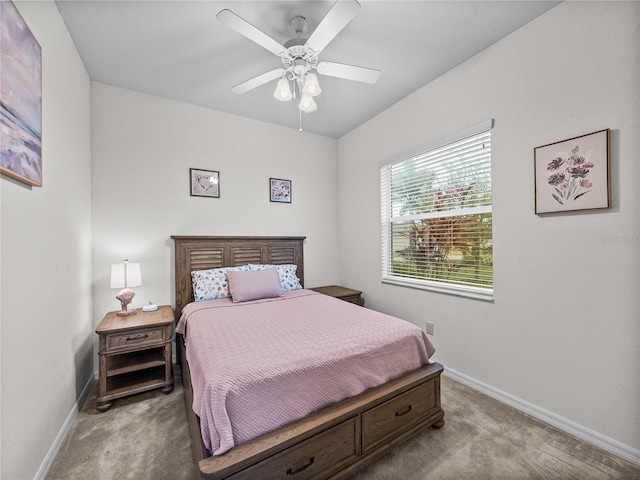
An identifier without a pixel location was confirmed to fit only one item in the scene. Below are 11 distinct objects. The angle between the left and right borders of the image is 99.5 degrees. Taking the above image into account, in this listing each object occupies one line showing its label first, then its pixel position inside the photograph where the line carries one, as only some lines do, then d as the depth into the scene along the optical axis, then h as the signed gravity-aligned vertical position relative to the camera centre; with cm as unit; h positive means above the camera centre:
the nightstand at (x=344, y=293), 322 -66
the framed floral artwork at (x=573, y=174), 159 +40
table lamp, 233 -33
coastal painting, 112 +65
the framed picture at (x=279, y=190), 348 +65
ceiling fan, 148 +118
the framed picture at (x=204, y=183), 299 +65
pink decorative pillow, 264 -45
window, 228 +22
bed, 114 -94
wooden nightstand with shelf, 205 -96
